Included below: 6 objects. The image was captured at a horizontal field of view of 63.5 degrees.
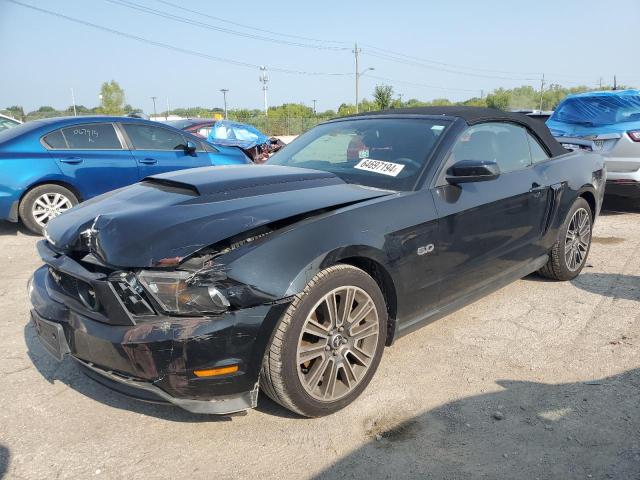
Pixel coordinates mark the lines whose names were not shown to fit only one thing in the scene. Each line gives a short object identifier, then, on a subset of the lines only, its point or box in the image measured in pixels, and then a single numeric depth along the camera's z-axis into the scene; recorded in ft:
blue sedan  19.47
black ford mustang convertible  7.25
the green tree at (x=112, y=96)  240.32
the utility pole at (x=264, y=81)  230.27
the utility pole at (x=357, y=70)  167.73
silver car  22.62
